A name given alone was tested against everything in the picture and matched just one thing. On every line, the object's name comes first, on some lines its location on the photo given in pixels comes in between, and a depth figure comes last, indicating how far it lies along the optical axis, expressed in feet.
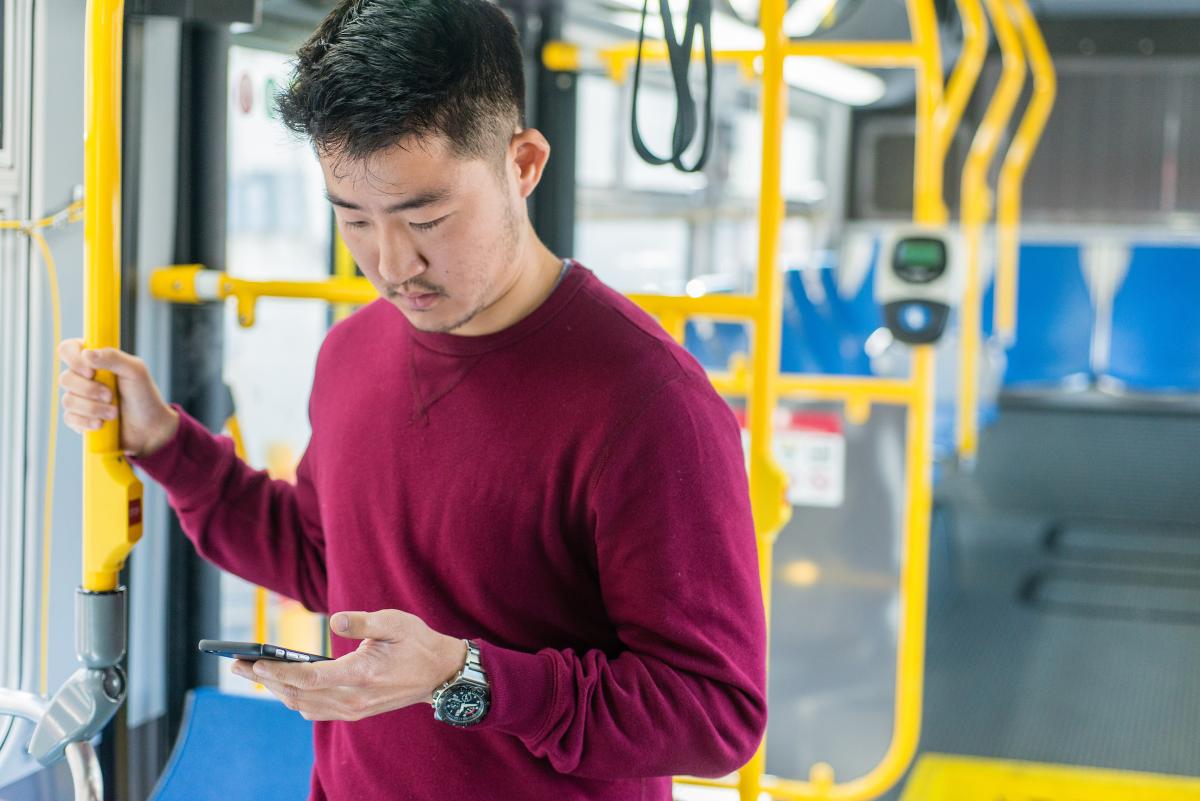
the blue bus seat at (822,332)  18.15
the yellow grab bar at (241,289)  6.42
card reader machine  11.01
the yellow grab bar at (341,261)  8.61
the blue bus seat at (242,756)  6.48
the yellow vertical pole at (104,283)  4.69
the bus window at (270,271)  7.36
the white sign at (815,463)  13.60
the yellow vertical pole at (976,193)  14.55
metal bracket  4.91
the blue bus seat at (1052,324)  25.79
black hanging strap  5.15
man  4.10
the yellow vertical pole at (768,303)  6.45
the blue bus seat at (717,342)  16.34
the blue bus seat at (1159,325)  25.09
